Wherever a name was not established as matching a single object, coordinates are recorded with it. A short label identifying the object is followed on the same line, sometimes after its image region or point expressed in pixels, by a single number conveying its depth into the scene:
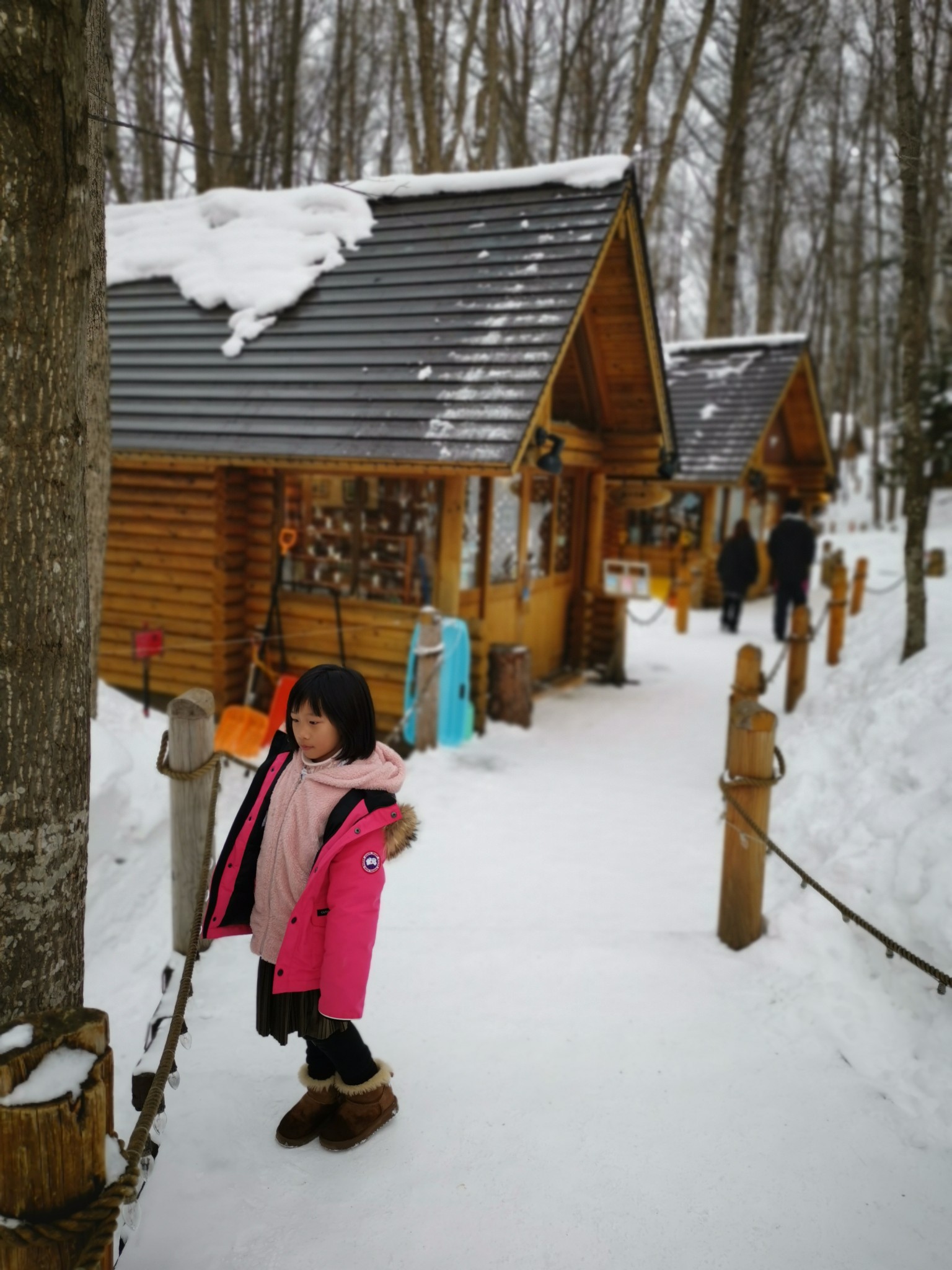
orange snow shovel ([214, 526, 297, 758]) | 7.95
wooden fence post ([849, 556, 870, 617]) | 13.54
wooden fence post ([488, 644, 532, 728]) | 8.69
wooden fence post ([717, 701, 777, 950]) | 4.12
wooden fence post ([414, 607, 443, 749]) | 7.36
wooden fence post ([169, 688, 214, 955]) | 3.94
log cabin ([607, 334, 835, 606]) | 16.78
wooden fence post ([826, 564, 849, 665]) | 10.22
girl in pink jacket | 2.59
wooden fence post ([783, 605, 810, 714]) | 8.66
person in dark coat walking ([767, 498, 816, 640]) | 12.41
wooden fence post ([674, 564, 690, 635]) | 15.25
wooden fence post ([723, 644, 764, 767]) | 6.61
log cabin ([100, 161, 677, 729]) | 7.67
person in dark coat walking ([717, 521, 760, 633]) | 14.09
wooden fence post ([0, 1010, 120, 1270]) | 1.81
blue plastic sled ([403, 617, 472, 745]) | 7.73
